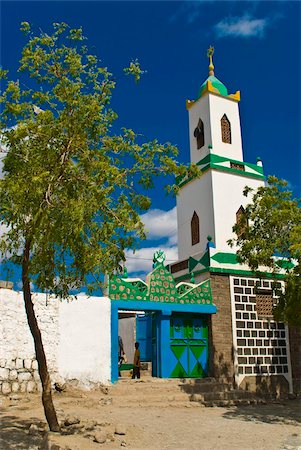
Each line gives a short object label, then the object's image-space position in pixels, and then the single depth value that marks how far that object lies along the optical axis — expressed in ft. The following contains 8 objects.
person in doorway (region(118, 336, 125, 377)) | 57.21
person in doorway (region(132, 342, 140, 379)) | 45.31
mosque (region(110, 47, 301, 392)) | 45.68
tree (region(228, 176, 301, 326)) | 34.68
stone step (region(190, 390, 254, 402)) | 40.96
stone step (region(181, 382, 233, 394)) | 42.02
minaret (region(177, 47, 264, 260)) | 53.57
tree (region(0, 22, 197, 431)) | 21.77
